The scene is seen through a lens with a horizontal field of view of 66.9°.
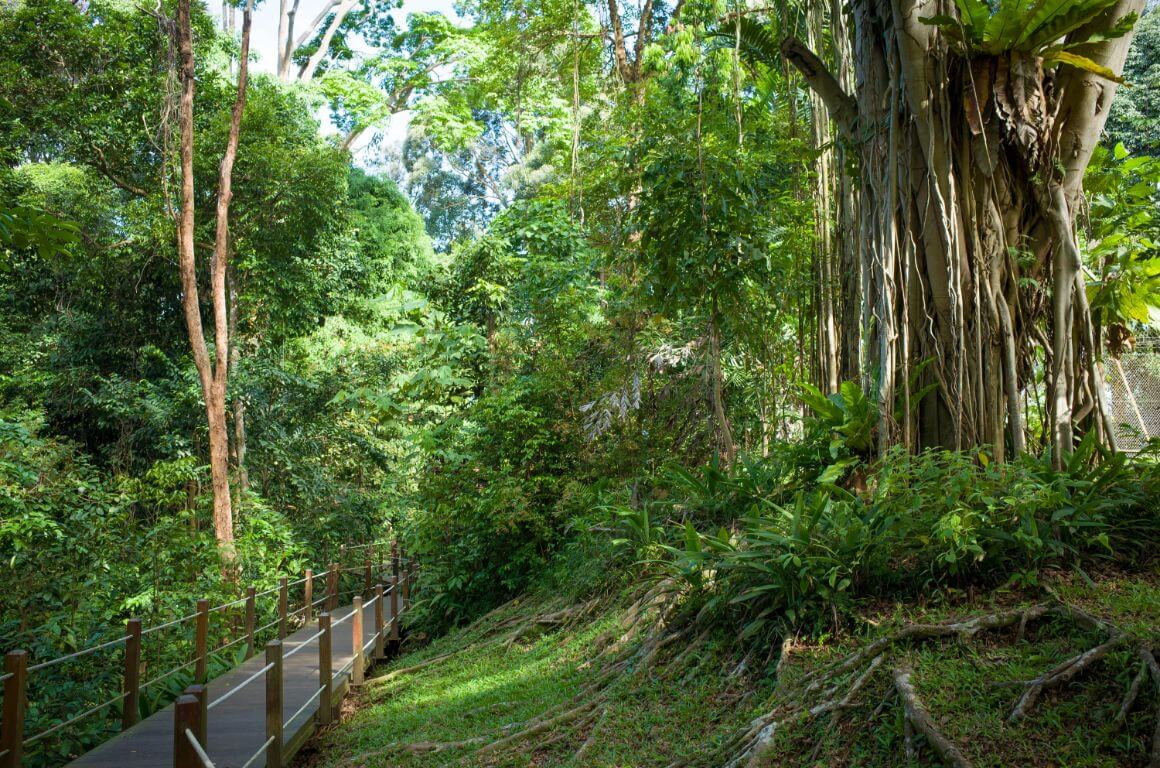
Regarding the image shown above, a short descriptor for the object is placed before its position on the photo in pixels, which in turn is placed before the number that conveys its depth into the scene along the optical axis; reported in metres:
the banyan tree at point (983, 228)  4.80
